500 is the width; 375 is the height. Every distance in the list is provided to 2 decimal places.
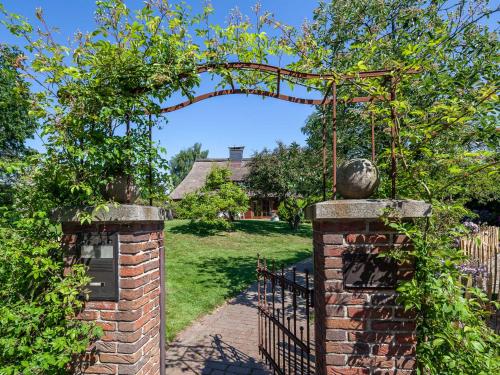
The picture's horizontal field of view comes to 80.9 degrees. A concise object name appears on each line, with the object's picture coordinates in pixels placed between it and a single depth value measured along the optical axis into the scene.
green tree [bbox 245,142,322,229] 20.45
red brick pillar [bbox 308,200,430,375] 2.23
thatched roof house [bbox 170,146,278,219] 33.47
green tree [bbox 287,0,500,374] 1.90
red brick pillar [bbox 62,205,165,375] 2.57
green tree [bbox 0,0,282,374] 2.47
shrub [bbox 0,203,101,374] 2.35
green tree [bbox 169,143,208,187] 56.25
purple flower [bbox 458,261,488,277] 5.57
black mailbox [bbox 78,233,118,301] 2.62
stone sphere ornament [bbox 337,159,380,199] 2.35
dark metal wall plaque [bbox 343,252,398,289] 2.26
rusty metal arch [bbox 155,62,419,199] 2.34
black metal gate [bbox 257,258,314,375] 2.95
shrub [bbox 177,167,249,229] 16.21
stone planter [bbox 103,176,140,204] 2.67
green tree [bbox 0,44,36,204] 2.50
